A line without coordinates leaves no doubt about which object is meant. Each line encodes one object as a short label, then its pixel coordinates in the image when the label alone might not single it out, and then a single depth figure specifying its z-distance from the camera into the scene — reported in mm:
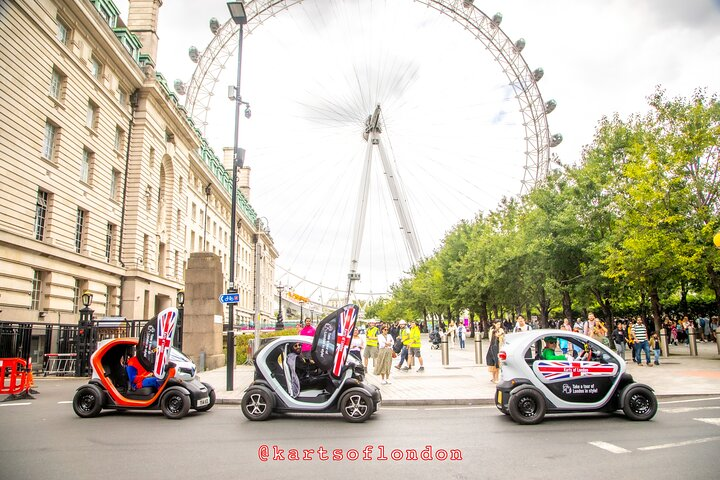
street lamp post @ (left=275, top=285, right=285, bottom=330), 39481
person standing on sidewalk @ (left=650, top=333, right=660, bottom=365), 20862
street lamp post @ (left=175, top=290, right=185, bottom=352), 22562
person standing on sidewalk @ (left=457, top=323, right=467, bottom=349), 38809
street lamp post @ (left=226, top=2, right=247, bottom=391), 14844
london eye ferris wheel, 47344
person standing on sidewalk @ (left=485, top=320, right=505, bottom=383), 15820
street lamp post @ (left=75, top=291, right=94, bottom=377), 20125
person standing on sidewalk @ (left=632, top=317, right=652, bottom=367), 20766
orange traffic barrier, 13888
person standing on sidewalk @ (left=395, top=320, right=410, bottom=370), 21484
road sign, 15761
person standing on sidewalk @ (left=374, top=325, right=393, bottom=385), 16906
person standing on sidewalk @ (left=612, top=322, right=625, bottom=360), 21594
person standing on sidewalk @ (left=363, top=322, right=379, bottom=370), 20891
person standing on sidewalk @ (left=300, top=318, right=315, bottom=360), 19445
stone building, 22625
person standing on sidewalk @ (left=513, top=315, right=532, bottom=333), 20661
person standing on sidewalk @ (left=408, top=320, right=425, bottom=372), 20750
